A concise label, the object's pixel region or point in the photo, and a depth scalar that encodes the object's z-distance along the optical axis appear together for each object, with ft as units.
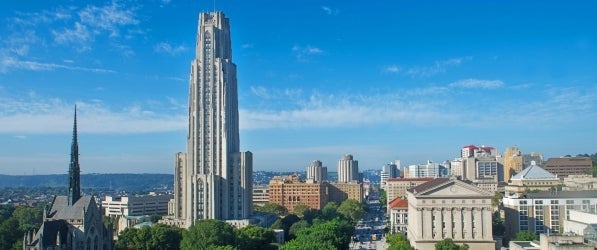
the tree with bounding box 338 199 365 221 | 609.01
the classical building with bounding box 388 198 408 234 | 502.34
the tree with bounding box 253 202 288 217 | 599.16
